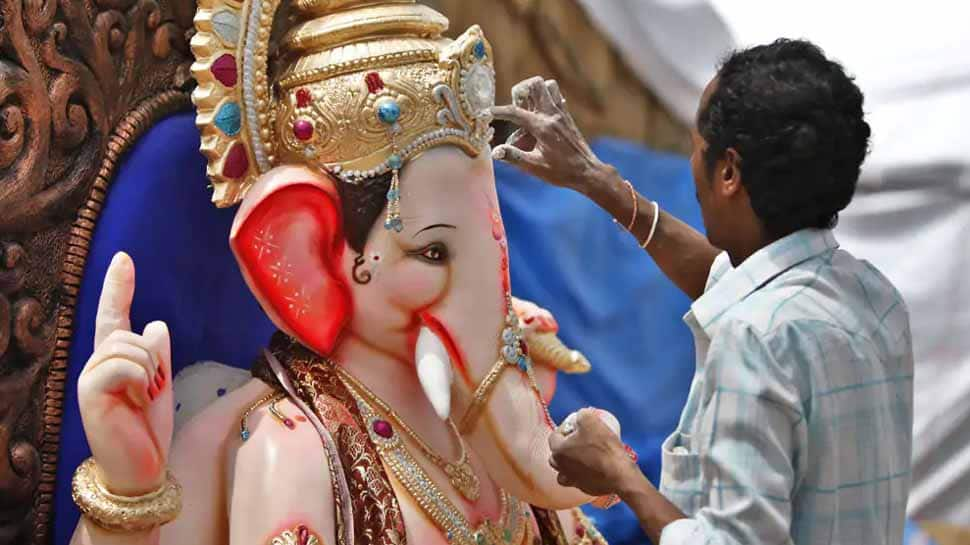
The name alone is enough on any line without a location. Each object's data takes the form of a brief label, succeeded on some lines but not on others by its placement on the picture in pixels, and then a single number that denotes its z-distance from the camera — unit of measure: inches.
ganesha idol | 184.0
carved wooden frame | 183.2
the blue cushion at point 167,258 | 187.9
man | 166.7
